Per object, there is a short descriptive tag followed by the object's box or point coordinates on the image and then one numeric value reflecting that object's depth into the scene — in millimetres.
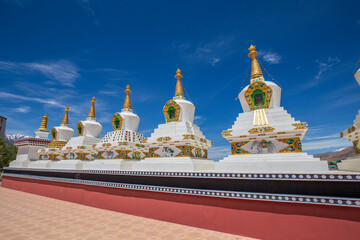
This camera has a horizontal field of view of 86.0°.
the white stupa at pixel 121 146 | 9078
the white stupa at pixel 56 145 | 12982
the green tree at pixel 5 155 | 17939
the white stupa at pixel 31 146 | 14567
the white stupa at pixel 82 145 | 11102
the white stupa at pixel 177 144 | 6773
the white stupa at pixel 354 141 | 4918
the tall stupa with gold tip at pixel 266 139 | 4844
